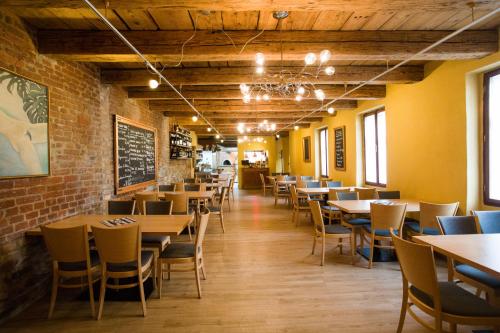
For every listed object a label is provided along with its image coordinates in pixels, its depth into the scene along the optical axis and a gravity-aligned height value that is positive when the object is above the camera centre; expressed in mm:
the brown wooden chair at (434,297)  1835 -925
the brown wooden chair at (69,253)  2738 -795
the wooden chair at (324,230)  4080 -946
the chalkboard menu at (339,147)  8266 +398
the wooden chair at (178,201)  5227 -635
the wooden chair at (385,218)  3770 -717
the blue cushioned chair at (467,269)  2291 -928
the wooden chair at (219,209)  6000 -922
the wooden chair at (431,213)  3625 -647
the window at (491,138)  3902 +277
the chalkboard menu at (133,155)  5391 +211
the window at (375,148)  6617 +300
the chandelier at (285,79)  4418 +1315
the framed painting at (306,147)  11578 +582
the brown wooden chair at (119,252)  2707 -793
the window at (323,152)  10312 +359
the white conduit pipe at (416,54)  2410 +1190
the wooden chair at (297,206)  6233 -934
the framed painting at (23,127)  2854 +411
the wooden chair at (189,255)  3148 -962
